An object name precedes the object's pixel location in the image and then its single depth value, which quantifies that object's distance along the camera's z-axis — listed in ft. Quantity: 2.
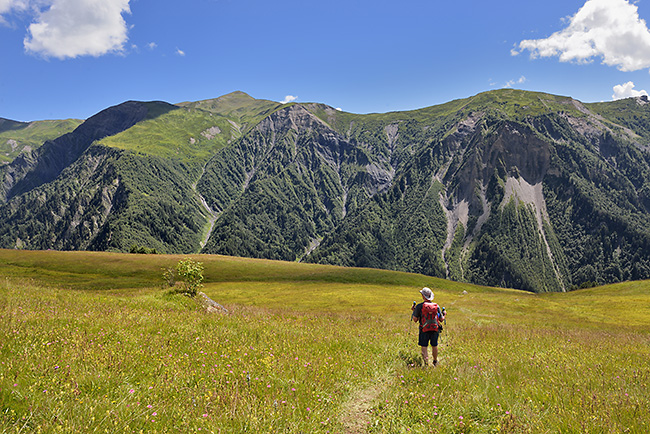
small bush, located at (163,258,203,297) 77.60
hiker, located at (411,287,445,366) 36.04
